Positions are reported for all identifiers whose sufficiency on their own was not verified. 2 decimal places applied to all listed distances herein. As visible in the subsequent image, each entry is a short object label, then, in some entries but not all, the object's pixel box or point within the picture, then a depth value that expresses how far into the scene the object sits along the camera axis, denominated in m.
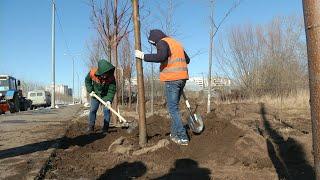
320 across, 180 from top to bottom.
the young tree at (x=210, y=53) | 8.90
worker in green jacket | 6.01
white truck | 32.56
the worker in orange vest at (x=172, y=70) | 4.44
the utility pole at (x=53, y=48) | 24.79
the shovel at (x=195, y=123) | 5.04
